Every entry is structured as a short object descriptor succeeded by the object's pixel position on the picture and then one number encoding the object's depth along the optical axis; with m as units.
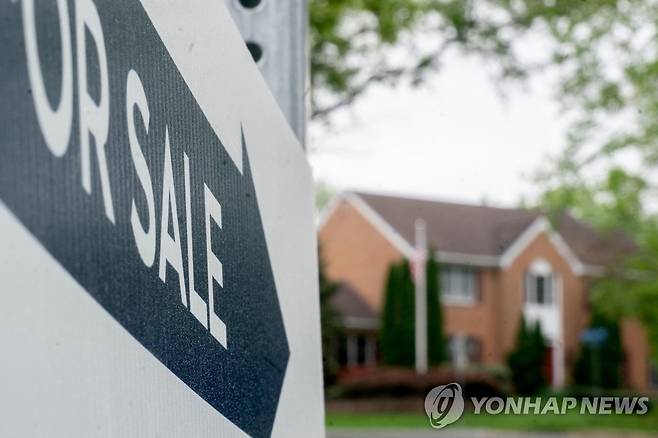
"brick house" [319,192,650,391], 45.19
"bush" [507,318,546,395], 44.16
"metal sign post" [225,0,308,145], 2.35
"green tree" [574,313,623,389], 45.22
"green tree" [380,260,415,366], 43.53
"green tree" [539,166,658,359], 21.13
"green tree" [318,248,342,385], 39.84
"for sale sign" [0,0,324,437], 0.96
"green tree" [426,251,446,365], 43.66
